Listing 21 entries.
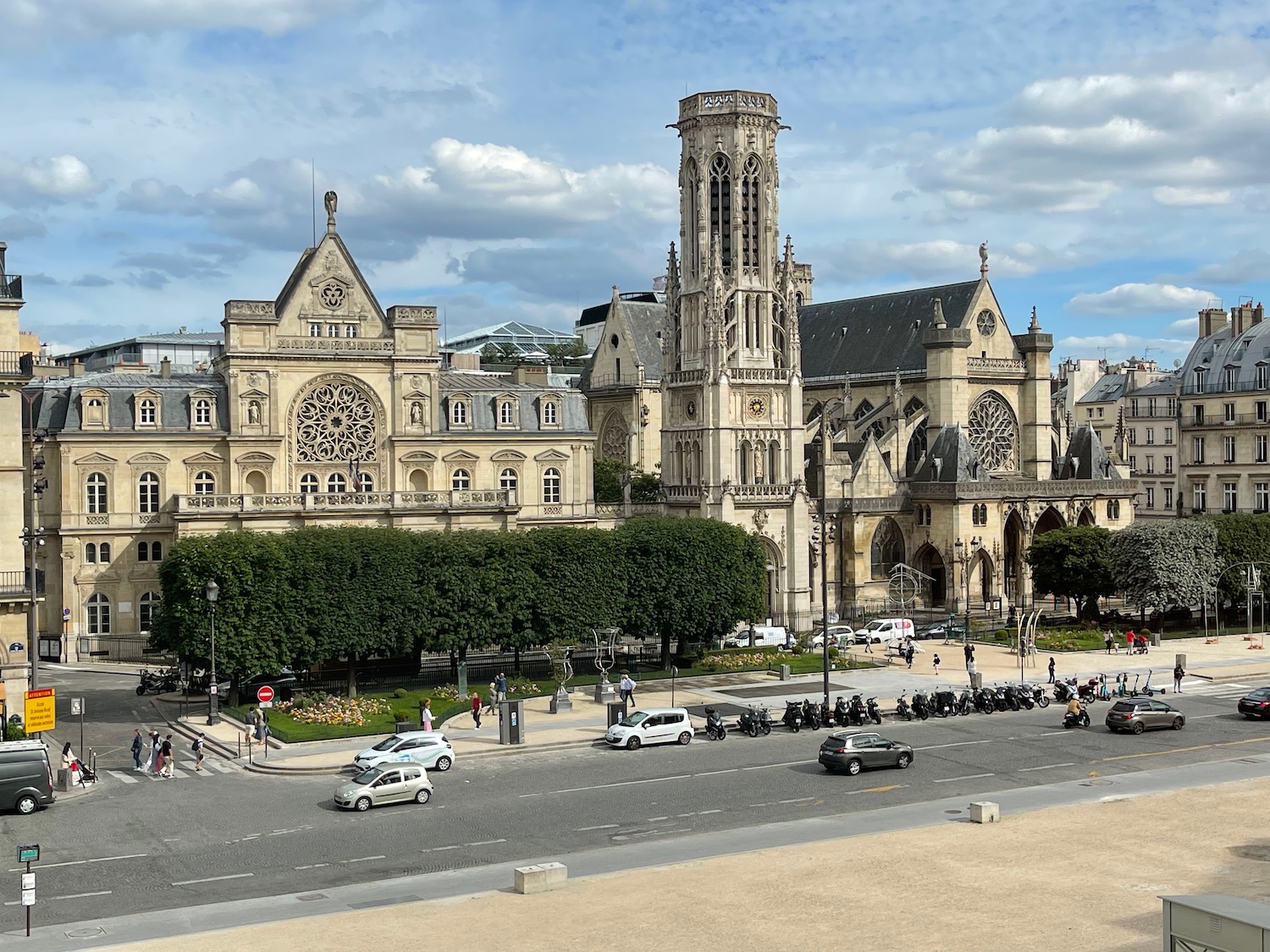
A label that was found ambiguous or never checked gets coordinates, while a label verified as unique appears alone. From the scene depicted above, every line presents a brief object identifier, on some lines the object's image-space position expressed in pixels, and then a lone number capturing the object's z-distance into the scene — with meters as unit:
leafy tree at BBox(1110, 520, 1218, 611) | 75.44
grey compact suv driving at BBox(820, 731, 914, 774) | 43.09
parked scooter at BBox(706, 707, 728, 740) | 49.69
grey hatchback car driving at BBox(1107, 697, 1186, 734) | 49.88
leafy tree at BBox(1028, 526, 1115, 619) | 80.12
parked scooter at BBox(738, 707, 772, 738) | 50.47
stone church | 78.69
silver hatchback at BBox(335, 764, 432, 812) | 39.56
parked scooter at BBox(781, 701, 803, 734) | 51.28
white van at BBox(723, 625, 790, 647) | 72.44
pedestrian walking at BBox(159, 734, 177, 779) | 44.19
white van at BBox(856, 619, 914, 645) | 74.69
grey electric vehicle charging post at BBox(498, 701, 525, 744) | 48.75
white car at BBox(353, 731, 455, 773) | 43.53
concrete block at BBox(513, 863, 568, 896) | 30.42
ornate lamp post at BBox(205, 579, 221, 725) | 51.58
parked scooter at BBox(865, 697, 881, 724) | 51.62
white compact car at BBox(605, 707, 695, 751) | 48.38
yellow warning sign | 43.50
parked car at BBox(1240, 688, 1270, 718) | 52.50
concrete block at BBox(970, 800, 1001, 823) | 36.38
